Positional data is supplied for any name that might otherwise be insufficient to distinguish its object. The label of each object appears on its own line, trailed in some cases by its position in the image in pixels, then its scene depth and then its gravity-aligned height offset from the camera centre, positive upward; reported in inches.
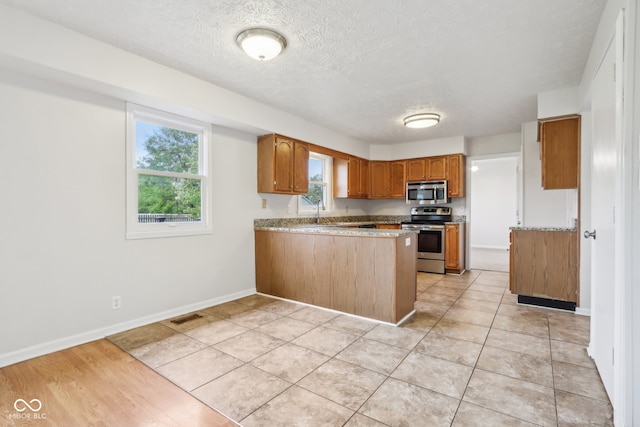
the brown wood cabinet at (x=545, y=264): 135.6 -24.3
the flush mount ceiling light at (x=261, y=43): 90.9 +51.2
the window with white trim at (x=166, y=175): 119.9 +15.4
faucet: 212.4 +5.0
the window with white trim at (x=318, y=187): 208.8 +17.5
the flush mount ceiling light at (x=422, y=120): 167.2 +50.4
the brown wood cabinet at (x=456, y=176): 222.5 +25.7
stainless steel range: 220.2 -18.4
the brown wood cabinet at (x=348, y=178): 228.2 +25.1
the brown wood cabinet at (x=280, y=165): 163.6 +25.2
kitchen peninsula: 122.9 -26.0
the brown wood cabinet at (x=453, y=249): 217.2 -26.7
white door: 68.3 -1.2
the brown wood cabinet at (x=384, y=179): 250.2 +26.2
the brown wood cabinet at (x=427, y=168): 228.5 +32.8
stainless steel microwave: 227.0 +14.1
